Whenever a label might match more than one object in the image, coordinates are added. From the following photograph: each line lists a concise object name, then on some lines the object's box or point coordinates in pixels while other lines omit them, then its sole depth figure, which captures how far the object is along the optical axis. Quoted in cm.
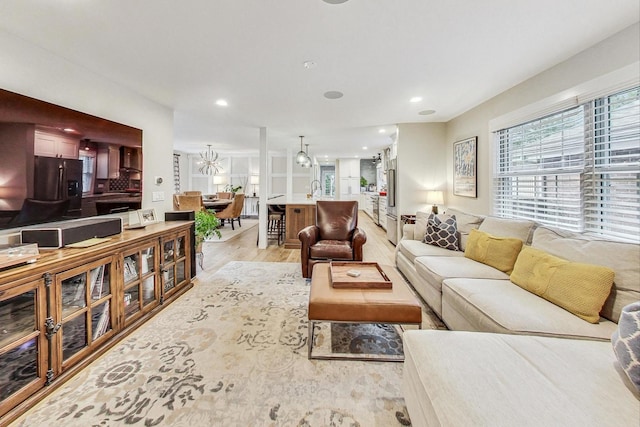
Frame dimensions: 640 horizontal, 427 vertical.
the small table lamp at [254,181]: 1024
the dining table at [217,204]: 722
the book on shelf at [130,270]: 228
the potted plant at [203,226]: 393
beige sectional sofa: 96
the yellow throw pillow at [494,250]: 242
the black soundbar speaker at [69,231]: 191
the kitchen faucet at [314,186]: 926
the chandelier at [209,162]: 840
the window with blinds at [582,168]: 208
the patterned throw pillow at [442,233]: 329
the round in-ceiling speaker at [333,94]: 337
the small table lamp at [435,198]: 486
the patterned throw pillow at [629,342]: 105
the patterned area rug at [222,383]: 144
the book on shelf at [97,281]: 195
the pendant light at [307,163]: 673
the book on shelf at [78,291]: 181
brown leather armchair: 342
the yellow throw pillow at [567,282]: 159
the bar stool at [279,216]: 595
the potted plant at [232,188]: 973
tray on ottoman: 214
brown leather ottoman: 185
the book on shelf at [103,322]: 200
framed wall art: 409
